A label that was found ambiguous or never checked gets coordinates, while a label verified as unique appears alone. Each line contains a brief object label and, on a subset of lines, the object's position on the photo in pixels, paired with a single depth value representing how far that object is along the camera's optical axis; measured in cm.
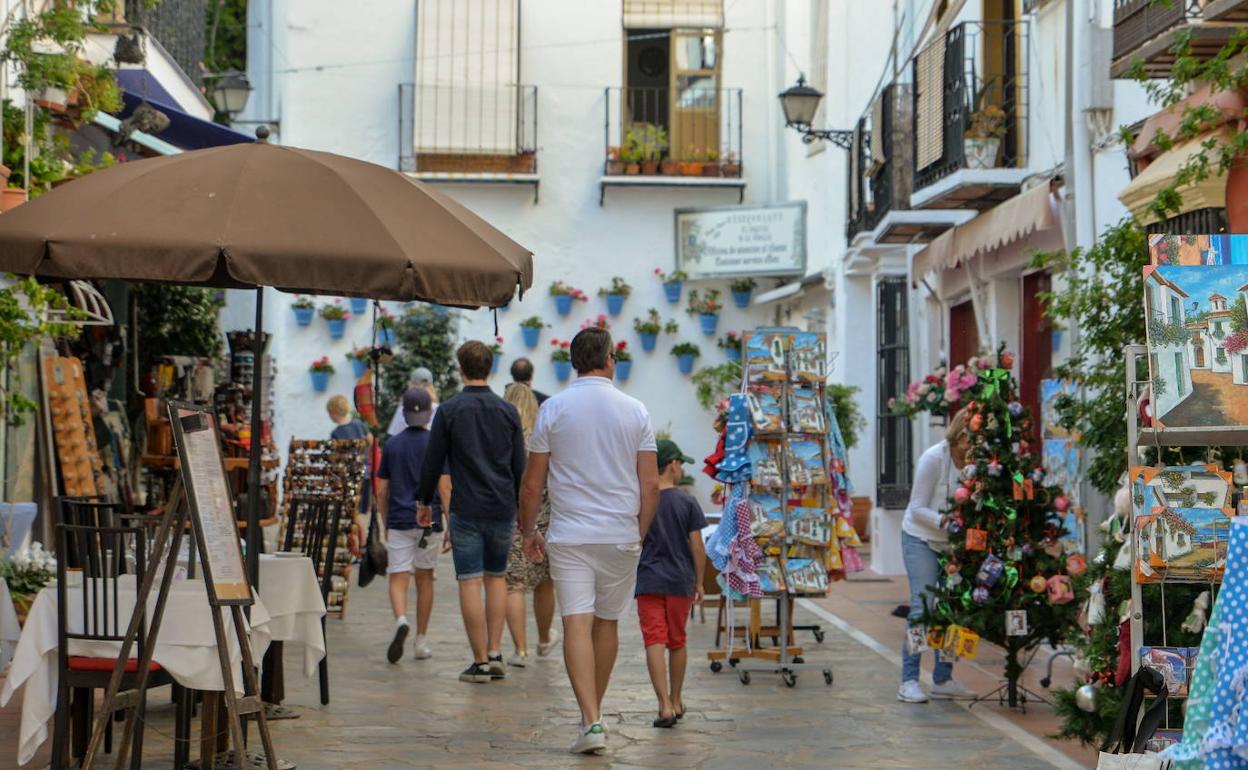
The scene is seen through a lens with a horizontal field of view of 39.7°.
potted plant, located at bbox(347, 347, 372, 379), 2334
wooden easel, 629
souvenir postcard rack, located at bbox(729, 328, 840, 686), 1059
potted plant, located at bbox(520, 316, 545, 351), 2402
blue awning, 1374
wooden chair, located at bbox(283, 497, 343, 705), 911
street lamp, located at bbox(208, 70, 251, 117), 2003
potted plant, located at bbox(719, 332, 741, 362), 2450
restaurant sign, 2352
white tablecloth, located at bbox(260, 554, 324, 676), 794
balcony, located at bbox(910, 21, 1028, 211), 1441
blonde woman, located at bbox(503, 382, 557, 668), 1092
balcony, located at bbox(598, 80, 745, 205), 2444
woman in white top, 970
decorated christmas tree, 922
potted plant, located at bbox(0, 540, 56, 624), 992
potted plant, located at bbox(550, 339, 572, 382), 2397
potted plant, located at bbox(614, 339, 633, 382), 2417
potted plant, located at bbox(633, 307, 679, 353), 2431
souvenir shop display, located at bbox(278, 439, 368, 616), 1327
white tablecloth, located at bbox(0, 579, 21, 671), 732
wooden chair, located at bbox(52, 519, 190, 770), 653
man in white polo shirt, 789
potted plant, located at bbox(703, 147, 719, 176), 2466
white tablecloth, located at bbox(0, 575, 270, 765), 661
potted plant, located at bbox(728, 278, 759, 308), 2458
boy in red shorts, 870
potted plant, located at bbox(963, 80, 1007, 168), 1446
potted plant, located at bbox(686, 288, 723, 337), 2445
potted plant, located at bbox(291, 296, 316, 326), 2359
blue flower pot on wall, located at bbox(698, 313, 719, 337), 2448
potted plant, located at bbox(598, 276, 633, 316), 2439
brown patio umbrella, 648
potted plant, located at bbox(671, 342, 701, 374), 2444
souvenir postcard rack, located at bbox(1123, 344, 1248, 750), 554
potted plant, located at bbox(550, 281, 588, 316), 2420
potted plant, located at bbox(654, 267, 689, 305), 2438
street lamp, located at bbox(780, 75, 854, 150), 1817
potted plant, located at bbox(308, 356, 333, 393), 2372
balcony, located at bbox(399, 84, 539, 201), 2378
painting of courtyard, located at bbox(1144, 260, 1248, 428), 551
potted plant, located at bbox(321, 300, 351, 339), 2364
